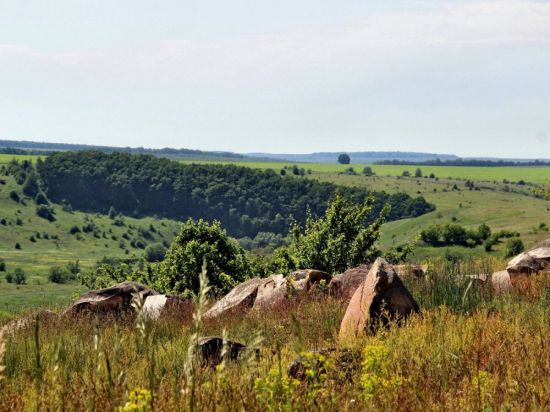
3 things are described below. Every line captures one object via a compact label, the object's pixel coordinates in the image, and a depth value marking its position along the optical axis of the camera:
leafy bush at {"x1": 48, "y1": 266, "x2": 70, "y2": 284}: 160.12
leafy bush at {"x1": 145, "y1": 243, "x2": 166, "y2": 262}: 169.20
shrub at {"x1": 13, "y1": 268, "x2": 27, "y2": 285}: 159.50
